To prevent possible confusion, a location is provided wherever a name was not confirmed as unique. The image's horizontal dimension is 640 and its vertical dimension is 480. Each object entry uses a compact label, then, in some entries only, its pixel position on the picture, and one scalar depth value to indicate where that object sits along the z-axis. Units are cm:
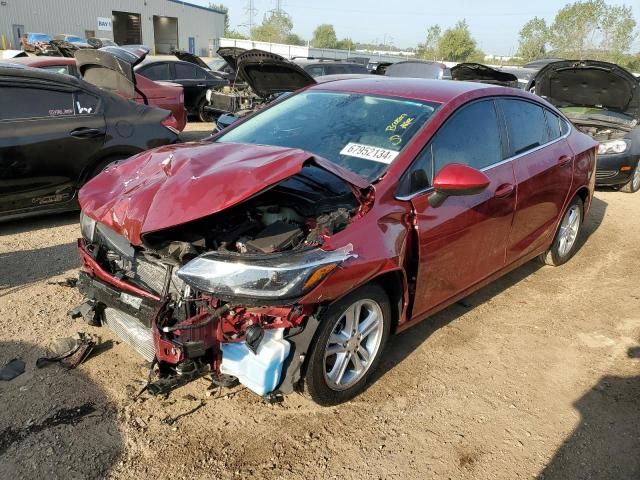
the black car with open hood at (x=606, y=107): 772
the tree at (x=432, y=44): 7338
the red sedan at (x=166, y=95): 906
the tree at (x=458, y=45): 7106
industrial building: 4056
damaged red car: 240
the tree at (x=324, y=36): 10175
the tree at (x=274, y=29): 8275
